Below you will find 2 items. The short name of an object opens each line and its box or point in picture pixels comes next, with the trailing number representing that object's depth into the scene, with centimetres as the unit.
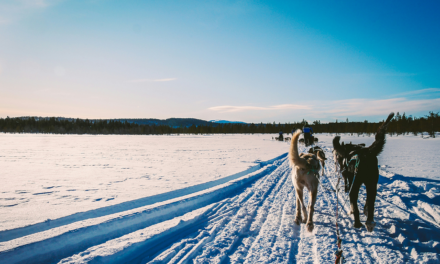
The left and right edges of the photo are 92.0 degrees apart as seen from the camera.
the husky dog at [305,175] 341
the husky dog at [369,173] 335
